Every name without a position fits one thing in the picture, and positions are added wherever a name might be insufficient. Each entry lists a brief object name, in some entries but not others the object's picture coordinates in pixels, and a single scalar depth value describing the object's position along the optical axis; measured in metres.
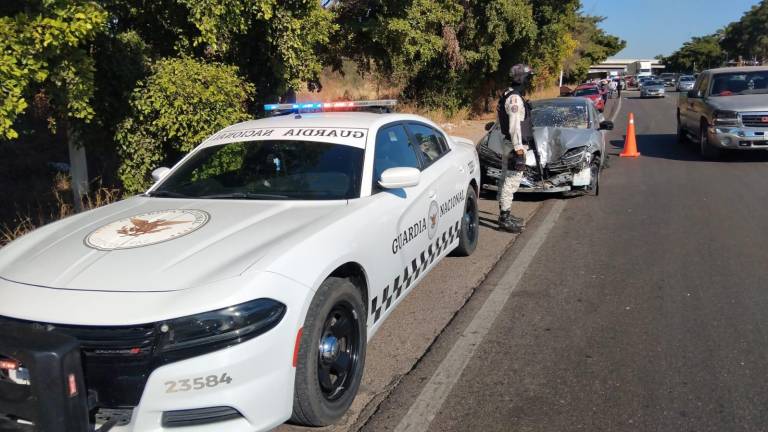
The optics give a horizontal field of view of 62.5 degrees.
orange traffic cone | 14.26
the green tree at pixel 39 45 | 4.50
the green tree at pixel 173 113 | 6.68
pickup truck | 11.87
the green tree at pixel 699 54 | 122.81
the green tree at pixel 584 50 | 54.44
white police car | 2.61
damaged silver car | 9.11
